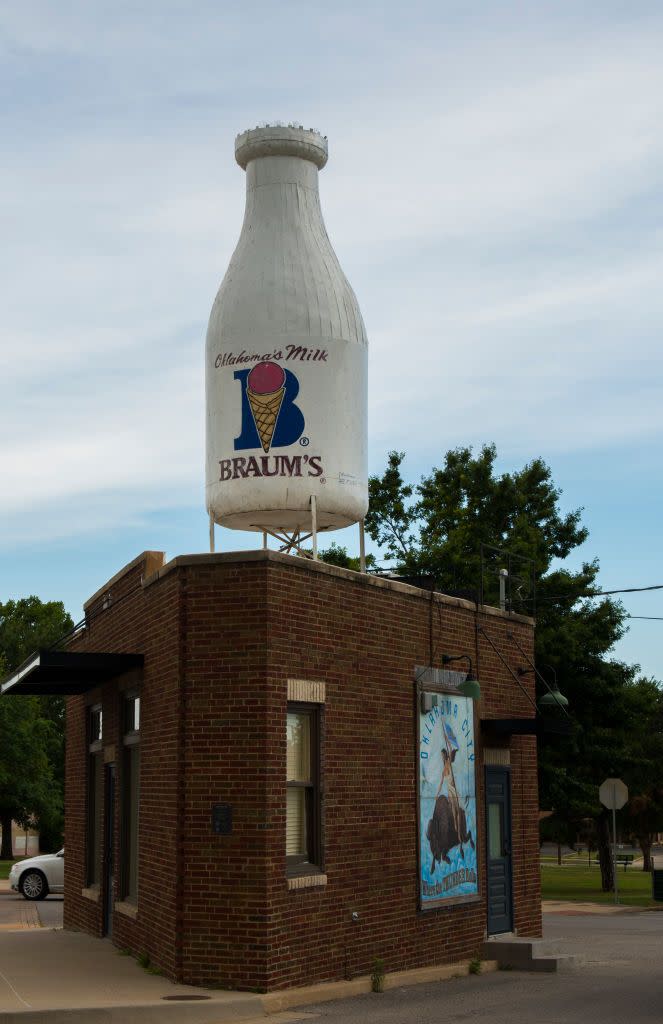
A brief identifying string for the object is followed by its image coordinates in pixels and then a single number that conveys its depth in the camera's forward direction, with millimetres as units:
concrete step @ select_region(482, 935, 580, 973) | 18703
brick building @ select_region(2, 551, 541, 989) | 14258
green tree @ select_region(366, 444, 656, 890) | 37438
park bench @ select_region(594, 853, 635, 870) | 65225
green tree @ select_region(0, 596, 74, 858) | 52969
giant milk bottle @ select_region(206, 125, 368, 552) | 17469
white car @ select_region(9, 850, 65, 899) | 33125
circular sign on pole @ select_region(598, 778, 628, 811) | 32094
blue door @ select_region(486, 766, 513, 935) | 19828
